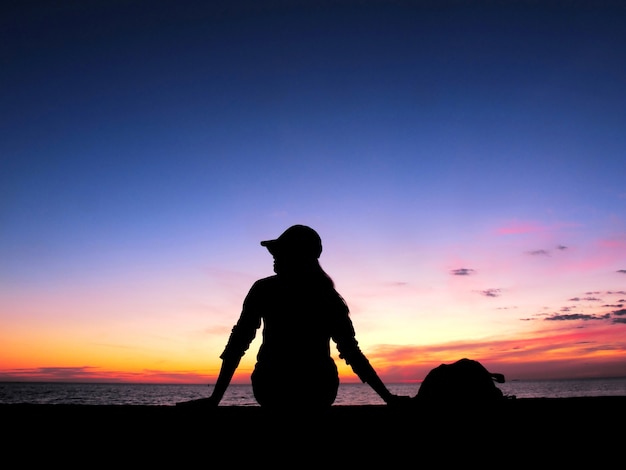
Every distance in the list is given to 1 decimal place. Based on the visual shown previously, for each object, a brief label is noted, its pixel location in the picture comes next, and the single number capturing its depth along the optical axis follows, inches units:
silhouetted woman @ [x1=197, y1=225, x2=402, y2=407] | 112.8
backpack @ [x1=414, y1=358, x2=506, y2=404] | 120.0
